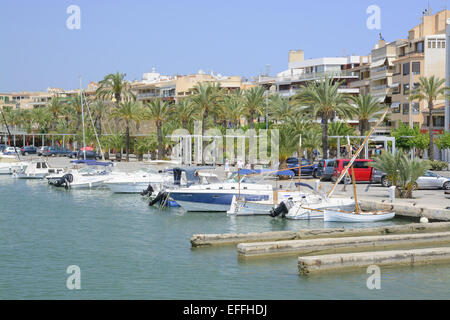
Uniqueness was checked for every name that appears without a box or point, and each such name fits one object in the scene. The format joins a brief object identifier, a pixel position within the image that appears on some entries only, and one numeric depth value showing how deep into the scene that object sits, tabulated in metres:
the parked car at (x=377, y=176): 47.03
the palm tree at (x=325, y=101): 58.56
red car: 47.94
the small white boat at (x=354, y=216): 32.94
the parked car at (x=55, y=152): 105.31
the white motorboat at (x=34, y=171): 68.19
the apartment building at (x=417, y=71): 85.88
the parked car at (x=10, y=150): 104.84
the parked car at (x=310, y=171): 53.17
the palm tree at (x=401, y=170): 38.03
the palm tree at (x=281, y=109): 83.75
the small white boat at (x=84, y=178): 57.09
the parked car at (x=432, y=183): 43.69
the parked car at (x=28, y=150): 112.97
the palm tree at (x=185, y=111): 83.31
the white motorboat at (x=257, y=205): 36.44
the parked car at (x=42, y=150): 106.22
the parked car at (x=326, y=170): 49.41
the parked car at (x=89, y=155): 91.31
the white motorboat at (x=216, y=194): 37.53
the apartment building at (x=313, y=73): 106.75
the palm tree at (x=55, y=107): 130.50
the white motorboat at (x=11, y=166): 73.44
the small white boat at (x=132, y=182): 50.78
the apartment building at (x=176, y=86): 135.25
